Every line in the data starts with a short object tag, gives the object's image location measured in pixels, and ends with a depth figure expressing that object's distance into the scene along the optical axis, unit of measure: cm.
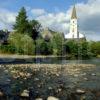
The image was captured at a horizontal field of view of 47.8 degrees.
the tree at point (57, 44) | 3883
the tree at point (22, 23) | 4327
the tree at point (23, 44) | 3564
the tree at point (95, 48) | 4818
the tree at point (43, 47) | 3818
